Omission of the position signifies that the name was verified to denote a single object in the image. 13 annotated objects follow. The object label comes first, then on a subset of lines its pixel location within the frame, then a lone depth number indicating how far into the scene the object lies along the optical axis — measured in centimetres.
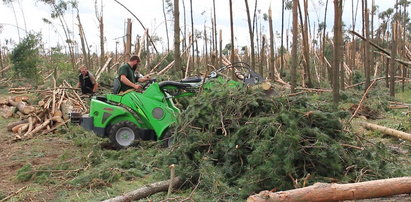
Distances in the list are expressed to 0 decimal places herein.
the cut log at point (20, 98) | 1335
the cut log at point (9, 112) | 1227
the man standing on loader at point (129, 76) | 787
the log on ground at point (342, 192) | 381
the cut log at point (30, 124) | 970
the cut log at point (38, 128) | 962
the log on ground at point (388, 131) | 718
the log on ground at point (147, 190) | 475
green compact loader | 727
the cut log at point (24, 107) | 1199
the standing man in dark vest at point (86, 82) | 1091
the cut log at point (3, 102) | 1354
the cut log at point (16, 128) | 1022
